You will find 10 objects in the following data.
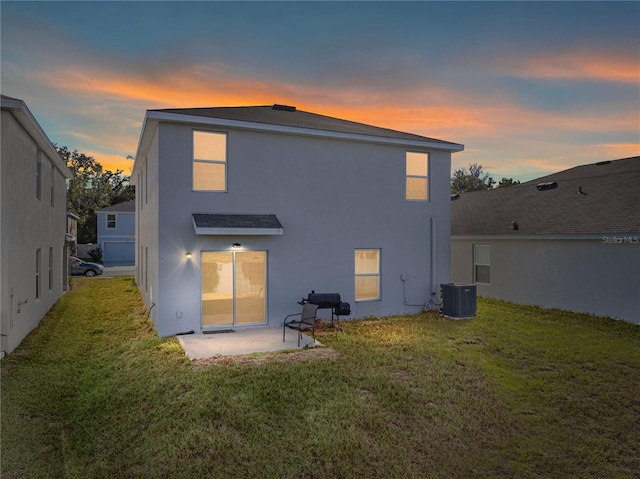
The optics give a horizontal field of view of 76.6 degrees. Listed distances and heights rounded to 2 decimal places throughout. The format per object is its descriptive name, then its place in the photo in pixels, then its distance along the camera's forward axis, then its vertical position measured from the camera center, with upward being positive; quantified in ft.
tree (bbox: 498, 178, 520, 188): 162.83 +24.61
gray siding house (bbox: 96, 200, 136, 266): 126.11 +2.27
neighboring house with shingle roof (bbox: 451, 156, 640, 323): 41.39 -0.13
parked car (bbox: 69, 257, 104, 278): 93.81 -6.77
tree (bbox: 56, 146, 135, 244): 154.10 +19.92
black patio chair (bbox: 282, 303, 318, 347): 31.42 -5.87
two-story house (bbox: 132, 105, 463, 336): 33.40 +2.43
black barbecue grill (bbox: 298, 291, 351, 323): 36.40 -5.49
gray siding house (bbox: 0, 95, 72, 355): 27.40 +1.44
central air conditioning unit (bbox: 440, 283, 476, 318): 40.96 -5.97
